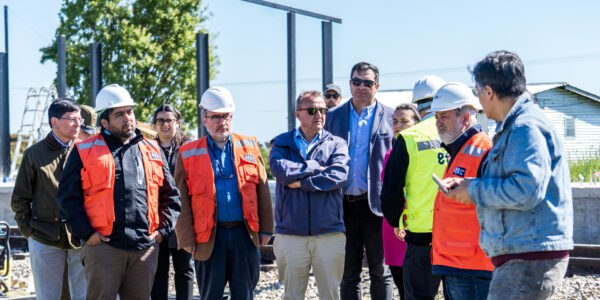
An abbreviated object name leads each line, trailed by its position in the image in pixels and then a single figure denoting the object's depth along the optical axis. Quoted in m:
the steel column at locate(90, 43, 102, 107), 15.54
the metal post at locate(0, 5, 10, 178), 18.03
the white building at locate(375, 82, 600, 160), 39.69
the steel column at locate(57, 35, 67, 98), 15.55
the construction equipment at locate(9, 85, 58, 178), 25.08
